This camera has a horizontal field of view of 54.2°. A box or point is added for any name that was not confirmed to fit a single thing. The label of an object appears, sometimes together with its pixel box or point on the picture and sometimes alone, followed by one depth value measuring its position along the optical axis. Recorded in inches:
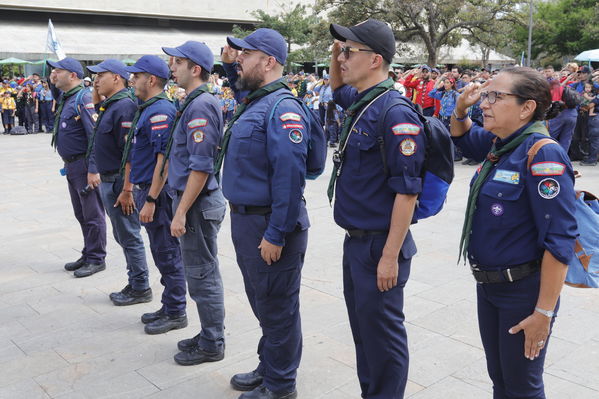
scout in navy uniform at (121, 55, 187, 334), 166.2
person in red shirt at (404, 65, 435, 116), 540.7
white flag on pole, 665.1
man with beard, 117.6
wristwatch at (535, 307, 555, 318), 87.4
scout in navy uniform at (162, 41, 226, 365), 139.8
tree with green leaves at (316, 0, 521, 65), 1202.0
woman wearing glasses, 86.3
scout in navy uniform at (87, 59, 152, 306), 187.2
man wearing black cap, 101.3
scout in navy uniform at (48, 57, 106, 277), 213.3
